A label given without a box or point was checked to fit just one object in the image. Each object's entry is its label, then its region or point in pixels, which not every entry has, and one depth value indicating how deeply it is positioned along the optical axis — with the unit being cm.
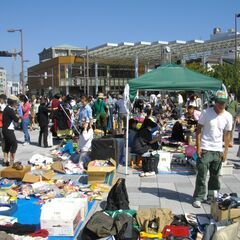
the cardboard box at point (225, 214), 539
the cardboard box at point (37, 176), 848
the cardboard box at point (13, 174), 872
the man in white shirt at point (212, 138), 645
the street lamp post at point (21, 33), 2994
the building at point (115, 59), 4322
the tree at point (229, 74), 3412
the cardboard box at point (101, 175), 819
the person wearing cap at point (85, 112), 1230
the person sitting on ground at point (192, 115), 1350
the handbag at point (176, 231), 524
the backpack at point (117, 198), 629
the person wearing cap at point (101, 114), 1504
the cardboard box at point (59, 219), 553
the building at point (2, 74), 10212
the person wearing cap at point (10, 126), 965
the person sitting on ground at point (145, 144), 931
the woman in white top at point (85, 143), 1005
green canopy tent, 953
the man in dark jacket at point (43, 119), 1280
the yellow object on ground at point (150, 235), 531
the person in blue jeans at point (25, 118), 1359
